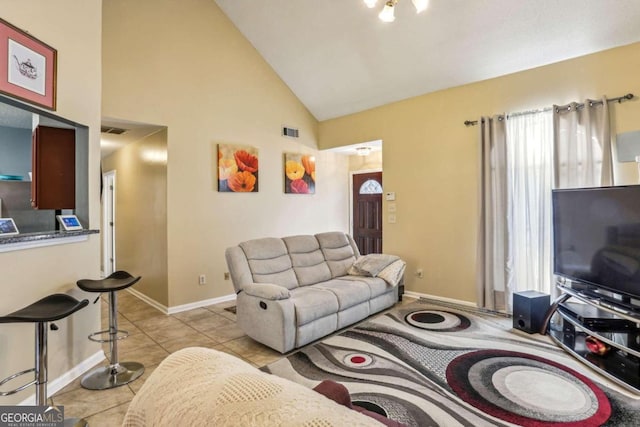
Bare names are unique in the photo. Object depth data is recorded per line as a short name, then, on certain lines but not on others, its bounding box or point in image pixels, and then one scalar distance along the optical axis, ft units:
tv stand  7.61
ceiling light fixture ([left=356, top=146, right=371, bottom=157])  18.61
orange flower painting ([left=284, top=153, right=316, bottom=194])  17.44
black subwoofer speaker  10.43
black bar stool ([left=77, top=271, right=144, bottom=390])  7.73
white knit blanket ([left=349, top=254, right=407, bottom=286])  12.78
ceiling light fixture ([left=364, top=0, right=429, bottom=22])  7.61
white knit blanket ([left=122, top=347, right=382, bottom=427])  2.20
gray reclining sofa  9.37
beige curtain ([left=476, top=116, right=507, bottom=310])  12.53
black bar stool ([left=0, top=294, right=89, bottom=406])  5.68
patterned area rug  6.55
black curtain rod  10.08
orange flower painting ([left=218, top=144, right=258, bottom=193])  14.70
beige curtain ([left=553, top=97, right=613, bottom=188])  10.32
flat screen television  8.08
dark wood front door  20.05
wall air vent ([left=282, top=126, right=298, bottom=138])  17.42
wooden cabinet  7.86
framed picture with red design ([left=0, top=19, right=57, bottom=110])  6.46
